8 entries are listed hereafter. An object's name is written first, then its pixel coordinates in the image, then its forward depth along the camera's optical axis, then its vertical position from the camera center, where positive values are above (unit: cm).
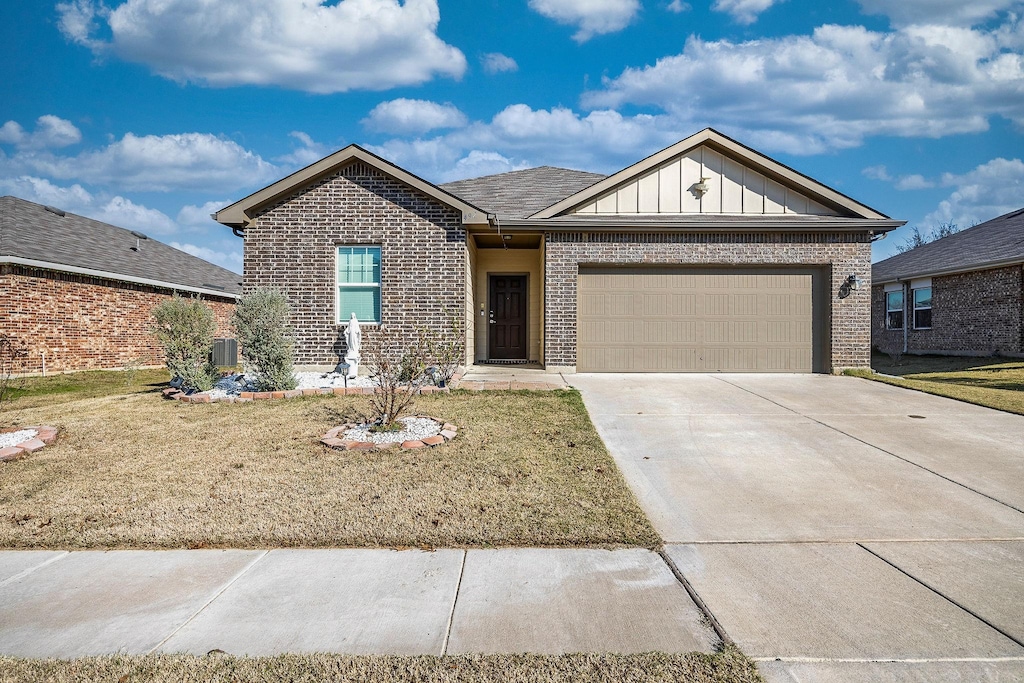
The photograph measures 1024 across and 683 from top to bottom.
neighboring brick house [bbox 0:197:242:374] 1338 +133
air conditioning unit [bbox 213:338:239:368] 1644 -53
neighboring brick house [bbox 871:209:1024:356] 1573 +113
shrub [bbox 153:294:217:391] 877 -4
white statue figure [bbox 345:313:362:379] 1043 -20
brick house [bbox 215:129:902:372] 1130 +151
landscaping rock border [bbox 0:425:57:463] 565 -117
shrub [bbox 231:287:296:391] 861 -6
